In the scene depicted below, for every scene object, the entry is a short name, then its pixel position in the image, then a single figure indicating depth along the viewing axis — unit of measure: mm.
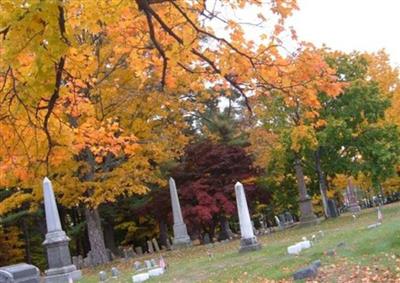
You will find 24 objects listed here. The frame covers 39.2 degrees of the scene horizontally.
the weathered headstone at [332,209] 26938
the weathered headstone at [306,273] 9430
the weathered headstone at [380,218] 17277
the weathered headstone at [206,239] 27423
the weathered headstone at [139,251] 28928
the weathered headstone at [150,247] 28189
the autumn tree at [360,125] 24359
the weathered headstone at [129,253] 25395
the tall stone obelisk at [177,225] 24000
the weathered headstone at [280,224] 28612
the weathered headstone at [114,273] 15823
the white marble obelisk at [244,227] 16219
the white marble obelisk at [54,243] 18047
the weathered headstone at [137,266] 16500
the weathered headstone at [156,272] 14008
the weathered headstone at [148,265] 16281
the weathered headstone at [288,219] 31850
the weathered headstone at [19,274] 12273
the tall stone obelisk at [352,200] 30823
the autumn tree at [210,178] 25703
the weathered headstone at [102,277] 15438
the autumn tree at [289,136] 23762
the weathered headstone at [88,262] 23922
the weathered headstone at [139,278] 13235
